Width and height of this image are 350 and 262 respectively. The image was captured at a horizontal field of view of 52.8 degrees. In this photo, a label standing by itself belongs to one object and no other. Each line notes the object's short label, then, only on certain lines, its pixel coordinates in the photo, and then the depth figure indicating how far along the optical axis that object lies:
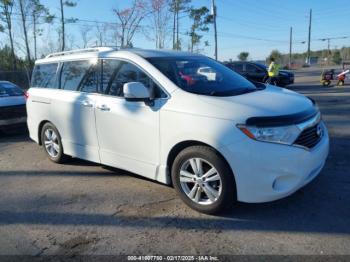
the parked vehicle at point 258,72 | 18.56
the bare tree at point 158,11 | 29.55
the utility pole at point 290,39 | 65.22
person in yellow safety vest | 16.95
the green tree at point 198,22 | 35.19
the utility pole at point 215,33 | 29.34
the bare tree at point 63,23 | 30.17
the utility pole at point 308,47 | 62.28
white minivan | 3.57
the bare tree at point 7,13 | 29.89
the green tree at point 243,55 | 68.64
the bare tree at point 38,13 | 30.78
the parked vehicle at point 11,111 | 8.38
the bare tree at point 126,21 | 29.58
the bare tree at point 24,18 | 30.25
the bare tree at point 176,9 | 30.84
